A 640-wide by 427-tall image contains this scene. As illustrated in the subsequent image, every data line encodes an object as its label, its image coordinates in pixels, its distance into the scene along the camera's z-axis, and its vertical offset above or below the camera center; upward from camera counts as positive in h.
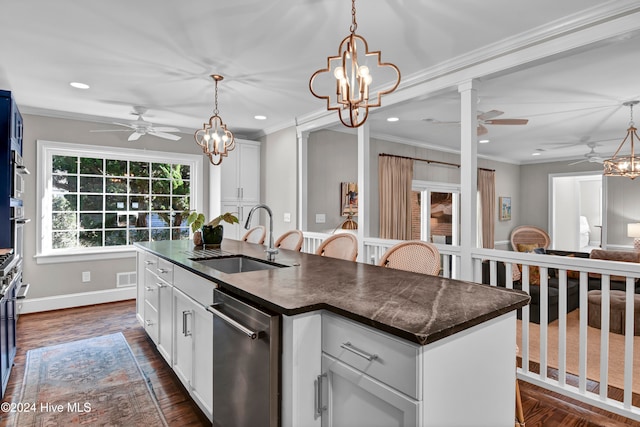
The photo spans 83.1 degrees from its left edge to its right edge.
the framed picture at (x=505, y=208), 8.13 +0.09
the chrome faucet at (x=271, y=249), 2.39 -0.25
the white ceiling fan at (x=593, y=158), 5.73 +0.88
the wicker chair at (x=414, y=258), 2.02 -0.27
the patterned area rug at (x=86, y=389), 2.15 -1.22
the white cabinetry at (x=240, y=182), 5.34 +0.46
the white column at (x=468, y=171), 2.83 +0.33
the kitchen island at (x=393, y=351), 1.03 -0.44
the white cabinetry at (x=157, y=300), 2.47 -0.68
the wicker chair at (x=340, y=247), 2.57 -0.26
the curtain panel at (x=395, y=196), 5.61 +0.26
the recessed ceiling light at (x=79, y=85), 3.47 +1.24
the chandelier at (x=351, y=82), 1.78 +0.65
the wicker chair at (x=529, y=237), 7.54 -0.52
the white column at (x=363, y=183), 3.86 +0.32
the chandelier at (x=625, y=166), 4.96 +0.68
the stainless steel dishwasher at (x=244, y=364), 1.30 -0.61
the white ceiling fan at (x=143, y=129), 4.01 +0.93
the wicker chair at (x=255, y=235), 3.77 -0.24
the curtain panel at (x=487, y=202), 7.51 +0.22
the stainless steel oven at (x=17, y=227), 2.72 -0.12
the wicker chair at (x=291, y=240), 3.20 -0.26
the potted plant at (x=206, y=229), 3.06 -0.14
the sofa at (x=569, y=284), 4.08 -0.93
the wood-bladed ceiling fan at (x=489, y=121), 3.52 +0.96
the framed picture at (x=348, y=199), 5.47 +0.21
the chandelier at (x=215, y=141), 3.57 +0.73
